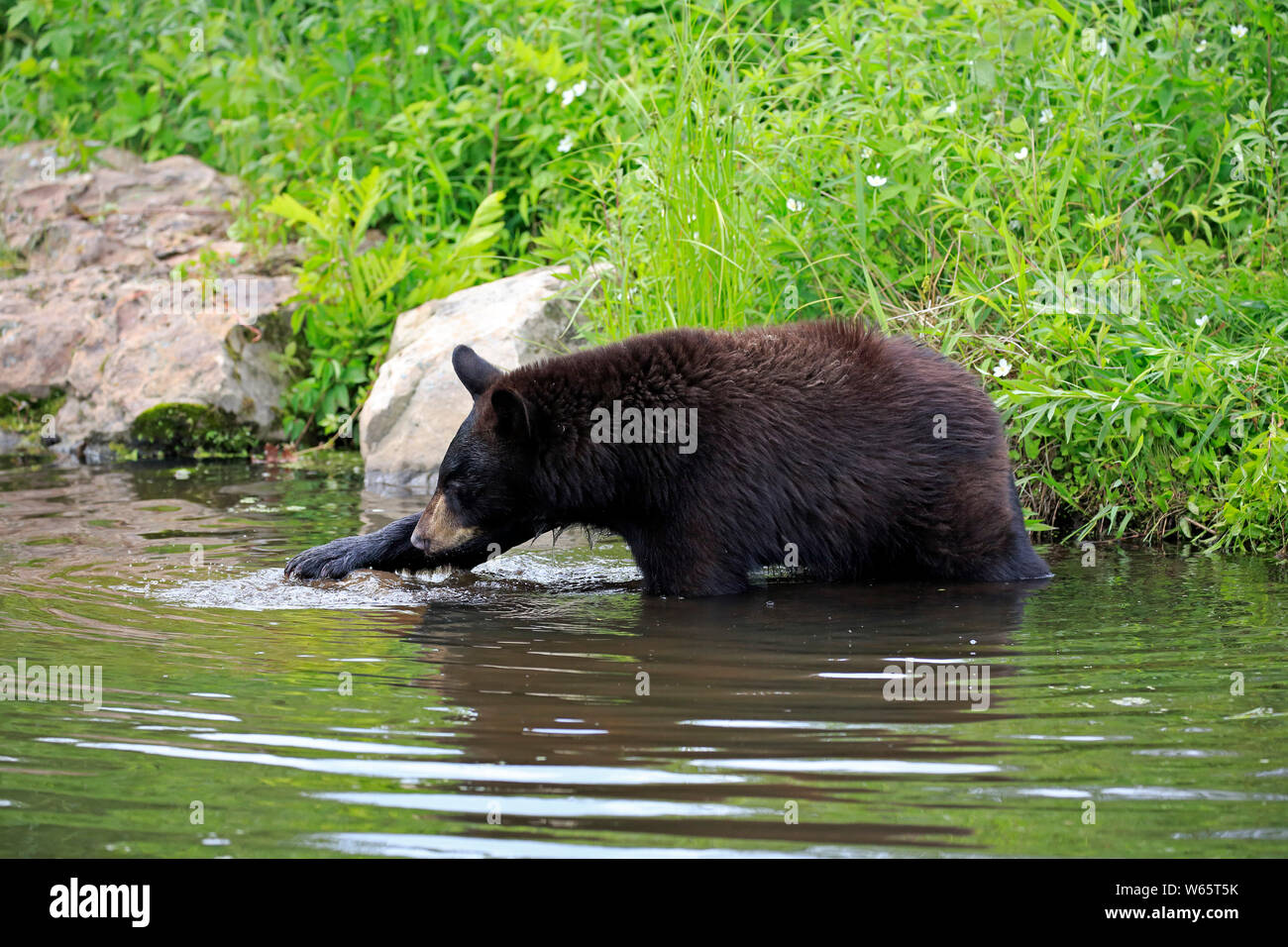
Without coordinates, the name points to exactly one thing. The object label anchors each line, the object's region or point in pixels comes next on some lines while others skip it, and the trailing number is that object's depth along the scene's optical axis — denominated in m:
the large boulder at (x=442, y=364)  8.86
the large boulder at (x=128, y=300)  10.29
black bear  5.61
